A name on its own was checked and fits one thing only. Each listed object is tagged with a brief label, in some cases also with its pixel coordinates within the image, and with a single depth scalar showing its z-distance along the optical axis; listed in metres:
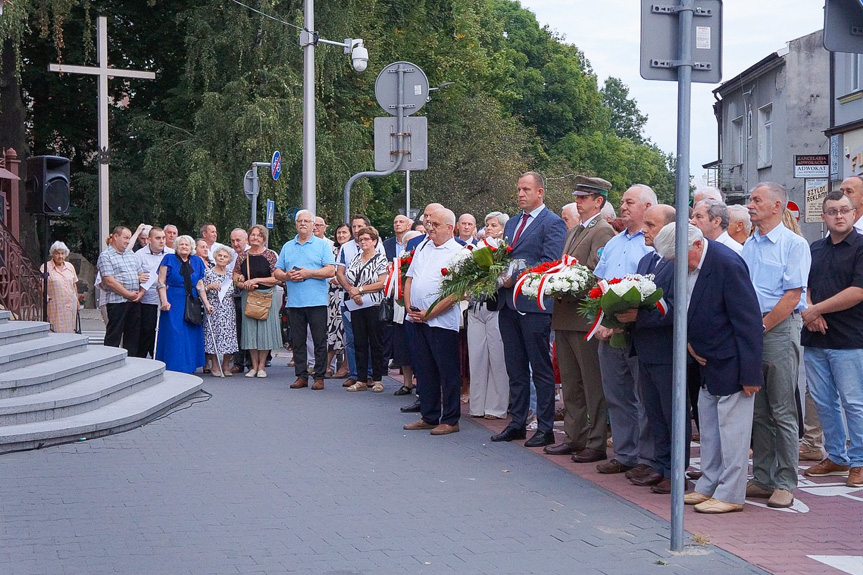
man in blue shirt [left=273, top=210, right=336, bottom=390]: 14.05
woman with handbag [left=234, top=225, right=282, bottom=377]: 15.18
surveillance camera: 22.74
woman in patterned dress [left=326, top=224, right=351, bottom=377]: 15.05
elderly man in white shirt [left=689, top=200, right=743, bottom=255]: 7.50
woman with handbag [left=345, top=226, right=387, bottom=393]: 13.67
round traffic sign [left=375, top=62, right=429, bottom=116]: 14.90
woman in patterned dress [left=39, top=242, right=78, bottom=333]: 16.50
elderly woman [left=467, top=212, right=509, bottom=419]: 11.37
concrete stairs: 9.93
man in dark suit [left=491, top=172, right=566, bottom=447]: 9.77
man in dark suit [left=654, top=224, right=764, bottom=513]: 7.16
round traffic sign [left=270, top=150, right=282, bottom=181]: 22.88
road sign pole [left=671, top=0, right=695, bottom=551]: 6.26
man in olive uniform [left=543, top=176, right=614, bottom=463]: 9.10
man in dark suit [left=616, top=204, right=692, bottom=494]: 7.74
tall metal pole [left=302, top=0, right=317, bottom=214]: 21.14
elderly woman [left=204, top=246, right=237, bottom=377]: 15.30
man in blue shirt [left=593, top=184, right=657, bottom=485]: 8.54
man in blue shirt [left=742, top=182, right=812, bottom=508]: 7.57
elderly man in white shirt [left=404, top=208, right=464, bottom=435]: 10.48
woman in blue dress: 14.95
